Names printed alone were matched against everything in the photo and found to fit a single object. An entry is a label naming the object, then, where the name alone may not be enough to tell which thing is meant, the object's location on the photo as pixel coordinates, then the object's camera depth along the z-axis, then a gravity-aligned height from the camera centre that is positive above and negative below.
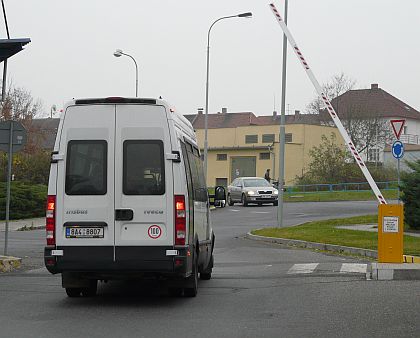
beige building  77.56 +3.24
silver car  43.69 -0.53
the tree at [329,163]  59.09 +1.45
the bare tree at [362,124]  76.19 +5.57
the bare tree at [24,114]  50.84 +4.43
